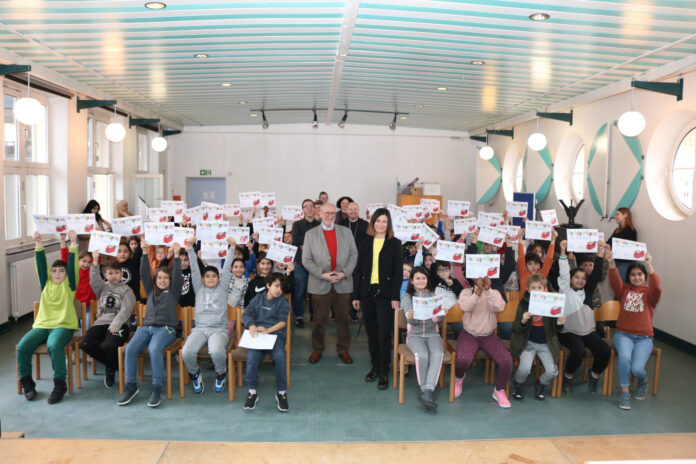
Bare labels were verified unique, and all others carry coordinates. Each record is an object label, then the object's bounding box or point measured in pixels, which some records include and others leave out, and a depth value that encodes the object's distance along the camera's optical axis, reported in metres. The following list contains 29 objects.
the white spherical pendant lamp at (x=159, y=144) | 10.59
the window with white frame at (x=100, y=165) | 9.44
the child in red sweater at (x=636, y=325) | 4.71
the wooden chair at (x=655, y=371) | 4.84
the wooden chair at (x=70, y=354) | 4.64
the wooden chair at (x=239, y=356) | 4.58
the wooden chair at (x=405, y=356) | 4.54
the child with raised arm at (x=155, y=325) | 4.48
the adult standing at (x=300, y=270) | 6.94
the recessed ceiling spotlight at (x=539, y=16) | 4.51
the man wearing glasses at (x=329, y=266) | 5.52
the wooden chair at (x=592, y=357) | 4.83
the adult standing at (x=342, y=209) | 7.82
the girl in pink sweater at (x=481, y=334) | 4.59
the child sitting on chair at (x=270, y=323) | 4.46
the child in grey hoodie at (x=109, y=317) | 4.79
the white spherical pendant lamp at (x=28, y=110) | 5.34
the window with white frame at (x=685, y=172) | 6.87
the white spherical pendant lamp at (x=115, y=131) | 7.76
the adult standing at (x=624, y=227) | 7.04
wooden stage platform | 2.81
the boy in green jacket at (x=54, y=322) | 4.54
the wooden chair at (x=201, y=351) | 4.58
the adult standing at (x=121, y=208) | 8.55
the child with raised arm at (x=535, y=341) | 4.69
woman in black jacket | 4.99
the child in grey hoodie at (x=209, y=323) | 4.60
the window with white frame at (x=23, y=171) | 7.07
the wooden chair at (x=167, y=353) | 4.60
